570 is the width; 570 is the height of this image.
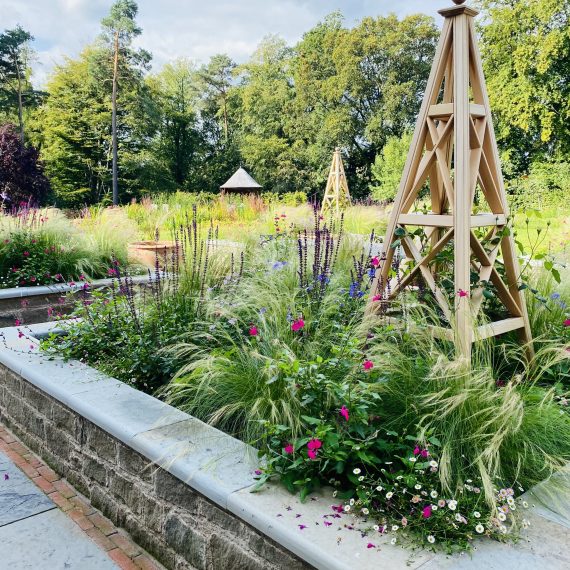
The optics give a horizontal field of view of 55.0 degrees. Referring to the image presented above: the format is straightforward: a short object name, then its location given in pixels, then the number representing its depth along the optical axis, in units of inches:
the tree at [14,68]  1013.8
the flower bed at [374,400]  63.3
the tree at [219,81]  1128.8
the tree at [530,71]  661.9
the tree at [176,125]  1024.2
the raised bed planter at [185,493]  56.2
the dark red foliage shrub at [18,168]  570.9
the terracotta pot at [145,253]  238.8
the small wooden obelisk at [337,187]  436.1
